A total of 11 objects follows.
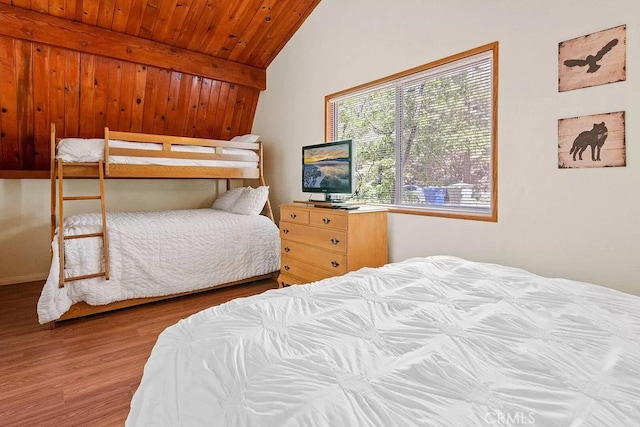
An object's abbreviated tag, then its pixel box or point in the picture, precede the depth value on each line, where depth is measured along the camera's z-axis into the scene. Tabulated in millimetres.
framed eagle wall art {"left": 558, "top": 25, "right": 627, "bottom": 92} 1685
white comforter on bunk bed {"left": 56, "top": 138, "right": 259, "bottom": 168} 2931
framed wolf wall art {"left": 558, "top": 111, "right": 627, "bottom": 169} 1696
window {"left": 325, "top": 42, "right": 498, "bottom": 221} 2273
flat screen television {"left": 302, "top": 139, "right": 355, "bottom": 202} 2721
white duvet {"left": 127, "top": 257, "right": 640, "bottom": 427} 627
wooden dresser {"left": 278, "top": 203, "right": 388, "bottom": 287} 2516
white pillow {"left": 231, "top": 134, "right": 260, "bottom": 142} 4012
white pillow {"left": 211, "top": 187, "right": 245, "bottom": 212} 3994
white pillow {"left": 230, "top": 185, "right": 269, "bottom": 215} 3709
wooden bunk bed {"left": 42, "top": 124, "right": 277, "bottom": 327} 2730
